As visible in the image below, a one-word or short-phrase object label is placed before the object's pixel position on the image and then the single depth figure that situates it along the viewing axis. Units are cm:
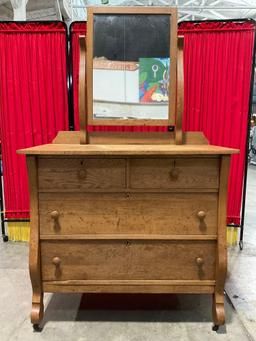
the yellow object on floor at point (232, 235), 274
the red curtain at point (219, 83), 241
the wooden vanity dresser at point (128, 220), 156
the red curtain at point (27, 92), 247
